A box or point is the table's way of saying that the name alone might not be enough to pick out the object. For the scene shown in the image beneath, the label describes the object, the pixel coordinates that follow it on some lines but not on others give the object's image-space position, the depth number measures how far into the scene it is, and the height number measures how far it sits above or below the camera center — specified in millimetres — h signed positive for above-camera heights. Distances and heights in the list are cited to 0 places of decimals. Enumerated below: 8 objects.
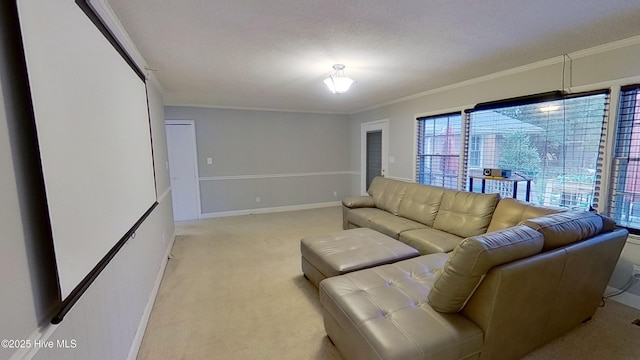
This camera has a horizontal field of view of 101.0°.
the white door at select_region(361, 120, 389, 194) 5277 +16
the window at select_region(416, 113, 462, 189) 3990 -3
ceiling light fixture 2859 +763
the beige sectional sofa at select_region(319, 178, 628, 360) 1308 -880
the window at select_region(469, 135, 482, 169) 3637 -44
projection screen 892 +116
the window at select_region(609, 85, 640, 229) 2260 -160
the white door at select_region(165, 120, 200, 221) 5020 -261
